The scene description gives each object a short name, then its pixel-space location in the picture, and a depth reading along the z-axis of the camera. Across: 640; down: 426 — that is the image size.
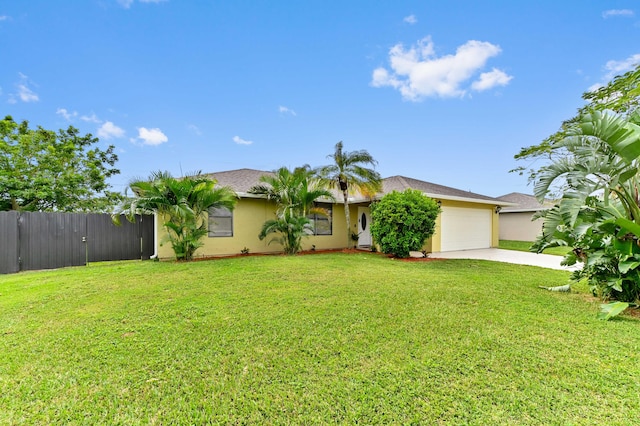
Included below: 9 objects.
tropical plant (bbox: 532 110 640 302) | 3.79
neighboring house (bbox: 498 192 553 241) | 18.53
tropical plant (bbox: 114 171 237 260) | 8.48
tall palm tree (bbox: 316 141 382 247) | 11.55
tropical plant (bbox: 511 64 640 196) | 6.99
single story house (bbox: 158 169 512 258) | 10.83
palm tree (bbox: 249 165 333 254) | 10.29
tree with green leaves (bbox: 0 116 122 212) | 13.29
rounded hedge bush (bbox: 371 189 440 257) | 9.82
